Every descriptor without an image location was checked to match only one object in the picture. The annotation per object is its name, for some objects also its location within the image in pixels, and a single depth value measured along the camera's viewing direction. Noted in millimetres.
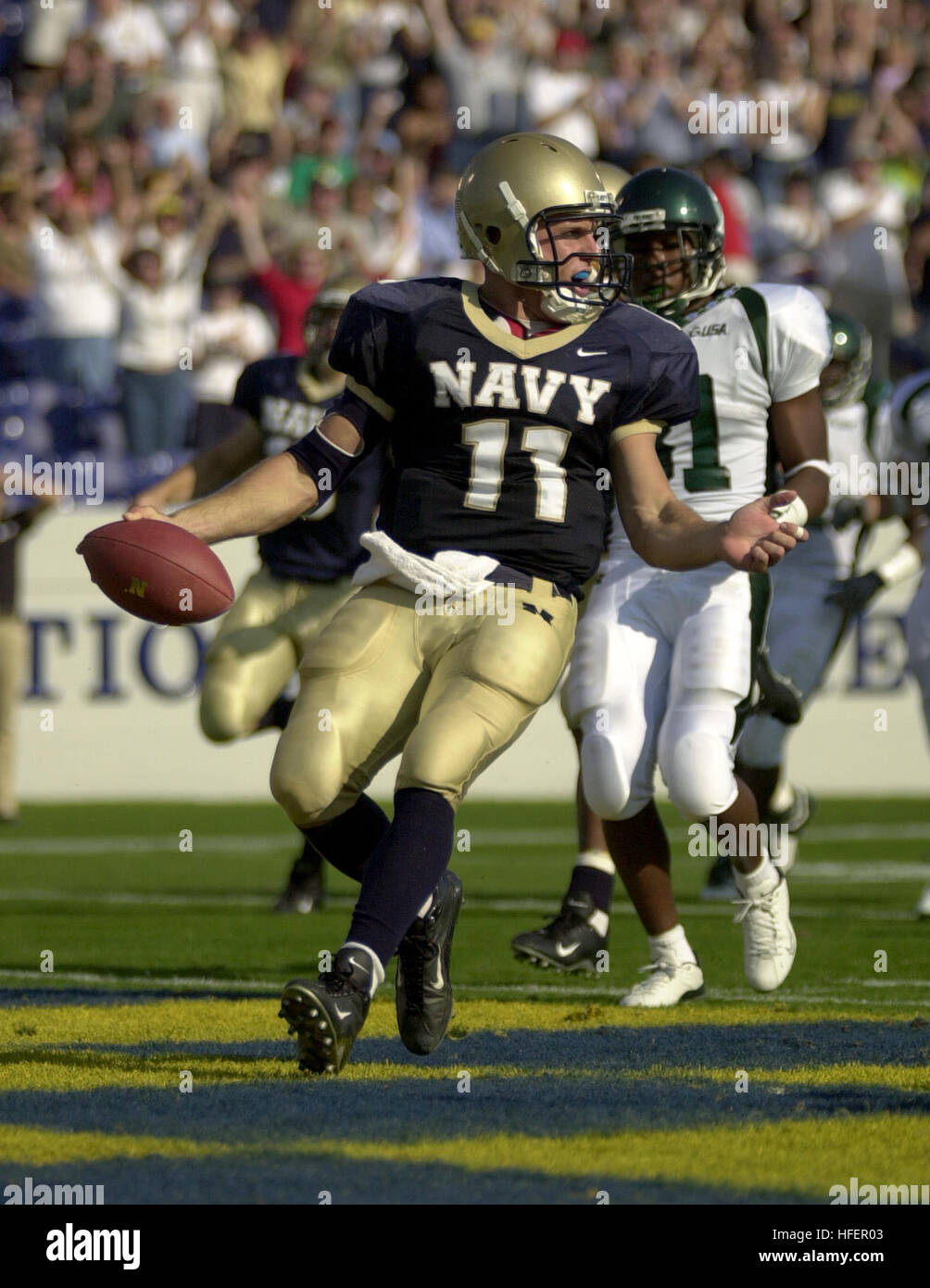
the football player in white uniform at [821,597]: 6918
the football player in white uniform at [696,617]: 4734
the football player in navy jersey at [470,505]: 3826
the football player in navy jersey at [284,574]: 6547
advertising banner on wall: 10367
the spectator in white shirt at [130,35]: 12500
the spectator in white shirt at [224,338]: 10938
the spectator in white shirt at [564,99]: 12641
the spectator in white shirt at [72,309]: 10945
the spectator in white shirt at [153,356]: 10750
